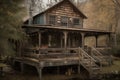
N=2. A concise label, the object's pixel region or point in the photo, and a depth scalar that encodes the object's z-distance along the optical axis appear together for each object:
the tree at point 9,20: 7.85
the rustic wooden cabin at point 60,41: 9.51
